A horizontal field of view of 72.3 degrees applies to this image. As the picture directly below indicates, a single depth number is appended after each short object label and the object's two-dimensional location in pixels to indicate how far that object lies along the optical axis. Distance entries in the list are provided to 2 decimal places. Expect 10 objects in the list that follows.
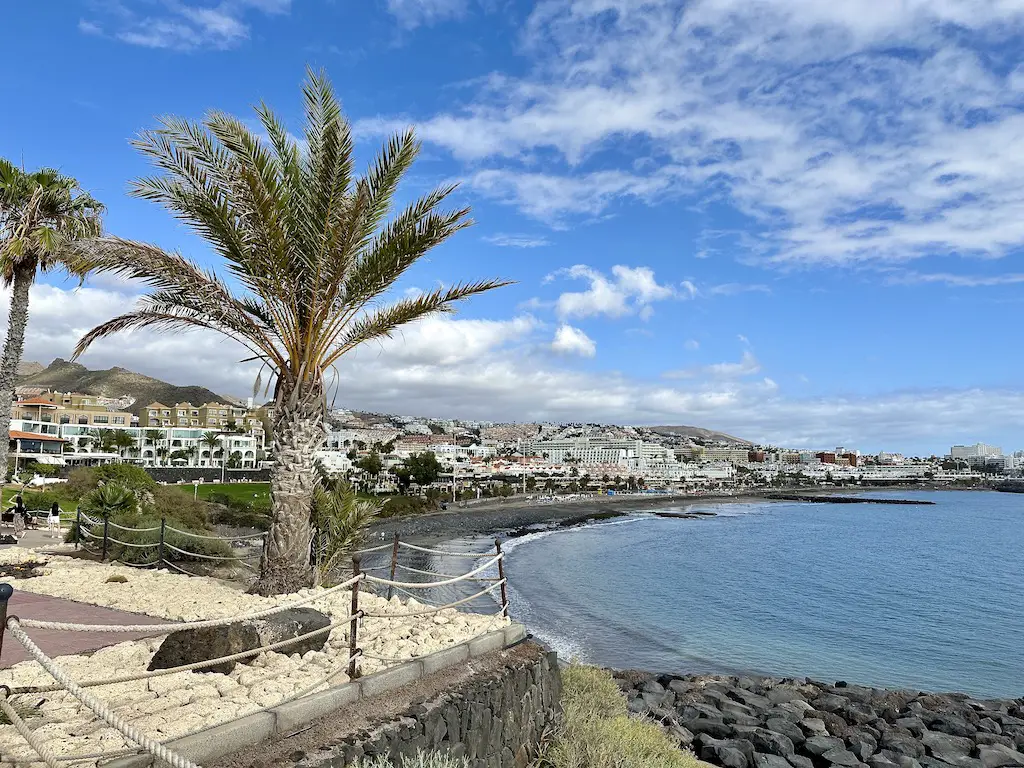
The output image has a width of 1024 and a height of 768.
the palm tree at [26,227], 14.09
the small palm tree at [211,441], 97.09
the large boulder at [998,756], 9.95
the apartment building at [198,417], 120.75
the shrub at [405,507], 59.00
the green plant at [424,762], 4.48
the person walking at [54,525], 19.33
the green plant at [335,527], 10.81
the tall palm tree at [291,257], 9.04
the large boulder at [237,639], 5.25
